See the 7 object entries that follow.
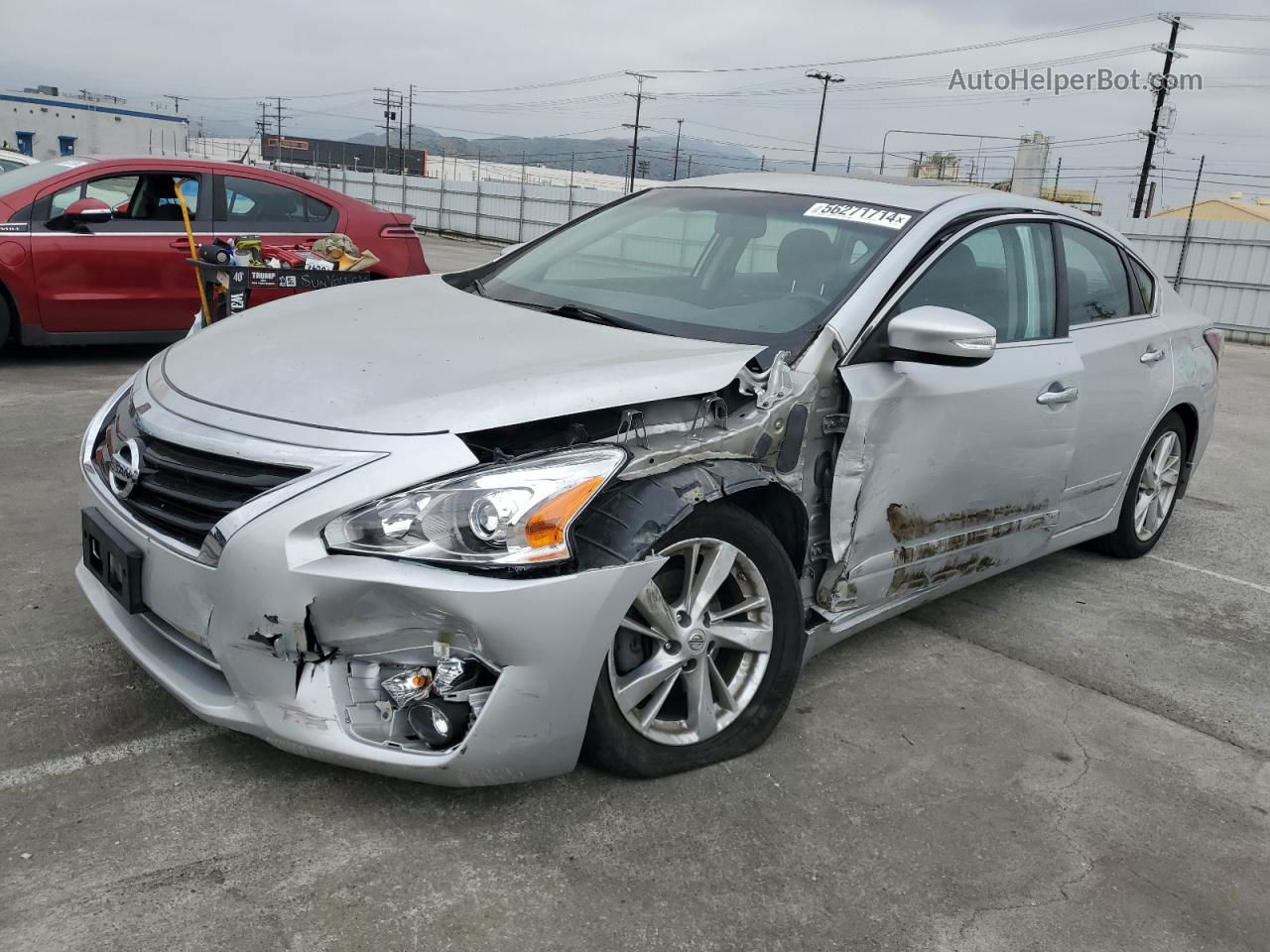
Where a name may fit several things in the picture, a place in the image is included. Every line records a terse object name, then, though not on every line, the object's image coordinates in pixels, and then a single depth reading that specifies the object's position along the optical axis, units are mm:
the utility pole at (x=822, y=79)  58538
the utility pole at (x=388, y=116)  69712
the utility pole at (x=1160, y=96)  35844
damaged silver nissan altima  2375
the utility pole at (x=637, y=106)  56412
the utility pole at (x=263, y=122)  95250
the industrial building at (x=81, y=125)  55075
